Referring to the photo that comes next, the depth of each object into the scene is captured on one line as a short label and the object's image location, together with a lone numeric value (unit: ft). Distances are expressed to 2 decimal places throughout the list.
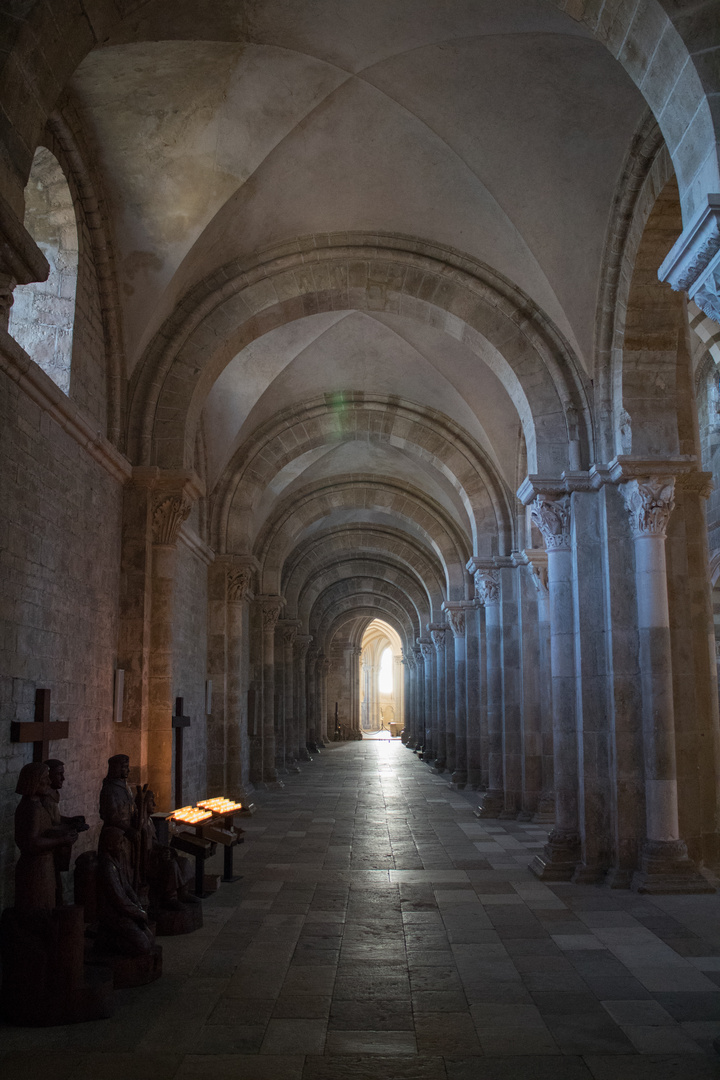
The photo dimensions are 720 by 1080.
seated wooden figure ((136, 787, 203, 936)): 22.30
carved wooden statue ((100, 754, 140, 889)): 19.75
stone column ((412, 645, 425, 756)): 105.31
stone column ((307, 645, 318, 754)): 113.04
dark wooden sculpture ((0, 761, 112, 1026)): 16.28
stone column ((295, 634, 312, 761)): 97.86
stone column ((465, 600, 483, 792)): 59.77
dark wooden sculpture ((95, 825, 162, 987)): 18.40
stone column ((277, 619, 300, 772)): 83.30
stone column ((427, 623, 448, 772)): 80.38
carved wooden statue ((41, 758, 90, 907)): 17.63
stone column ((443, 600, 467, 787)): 65.74
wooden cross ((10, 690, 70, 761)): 20.99
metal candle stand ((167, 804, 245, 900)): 25.39
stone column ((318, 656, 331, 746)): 124.43
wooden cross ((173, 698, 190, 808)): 34.19
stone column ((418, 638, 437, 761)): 91.25
